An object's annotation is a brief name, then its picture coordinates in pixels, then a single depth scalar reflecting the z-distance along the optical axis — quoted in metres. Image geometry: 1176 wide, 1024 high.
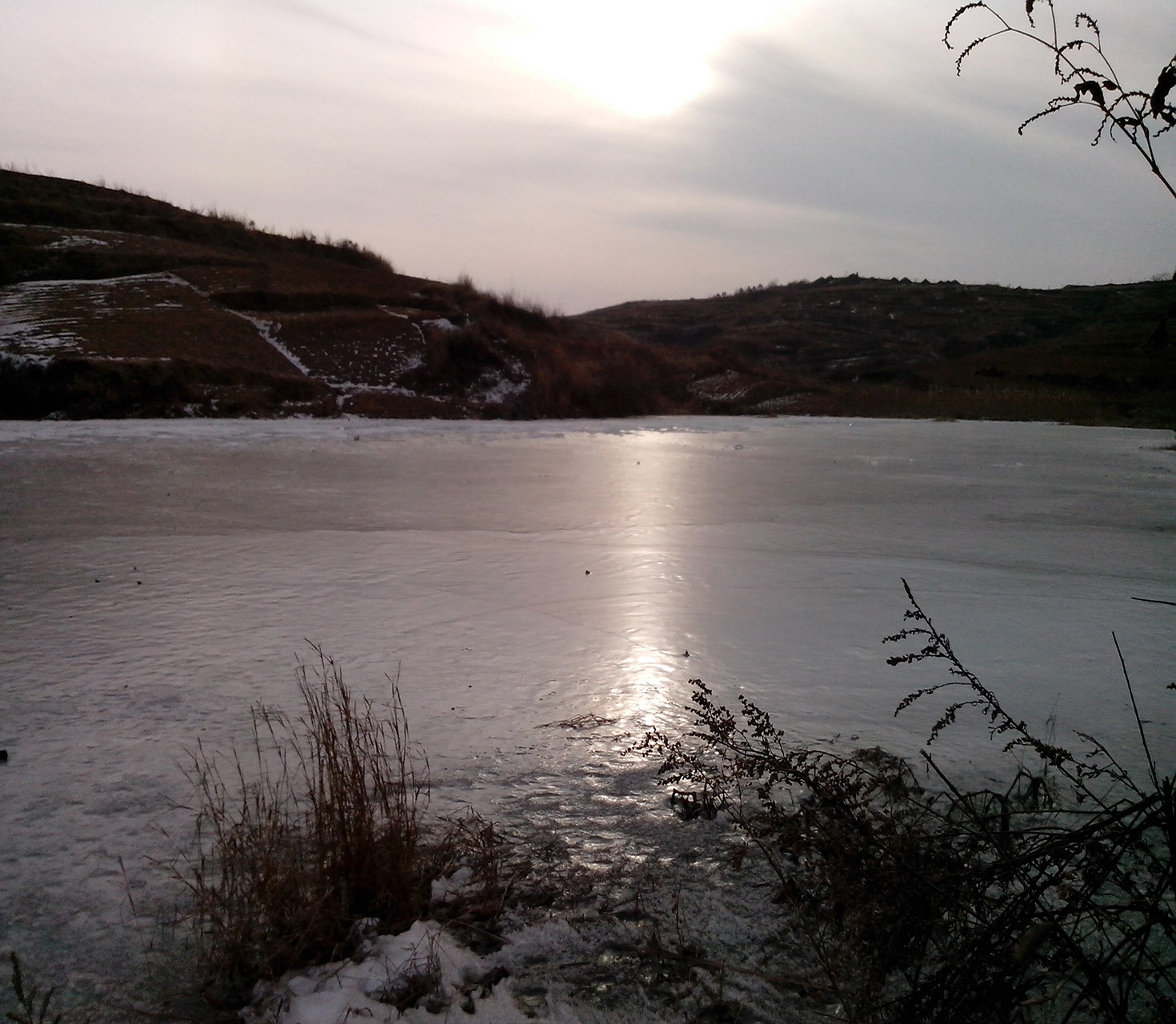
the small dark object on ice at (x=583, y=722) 3.61
